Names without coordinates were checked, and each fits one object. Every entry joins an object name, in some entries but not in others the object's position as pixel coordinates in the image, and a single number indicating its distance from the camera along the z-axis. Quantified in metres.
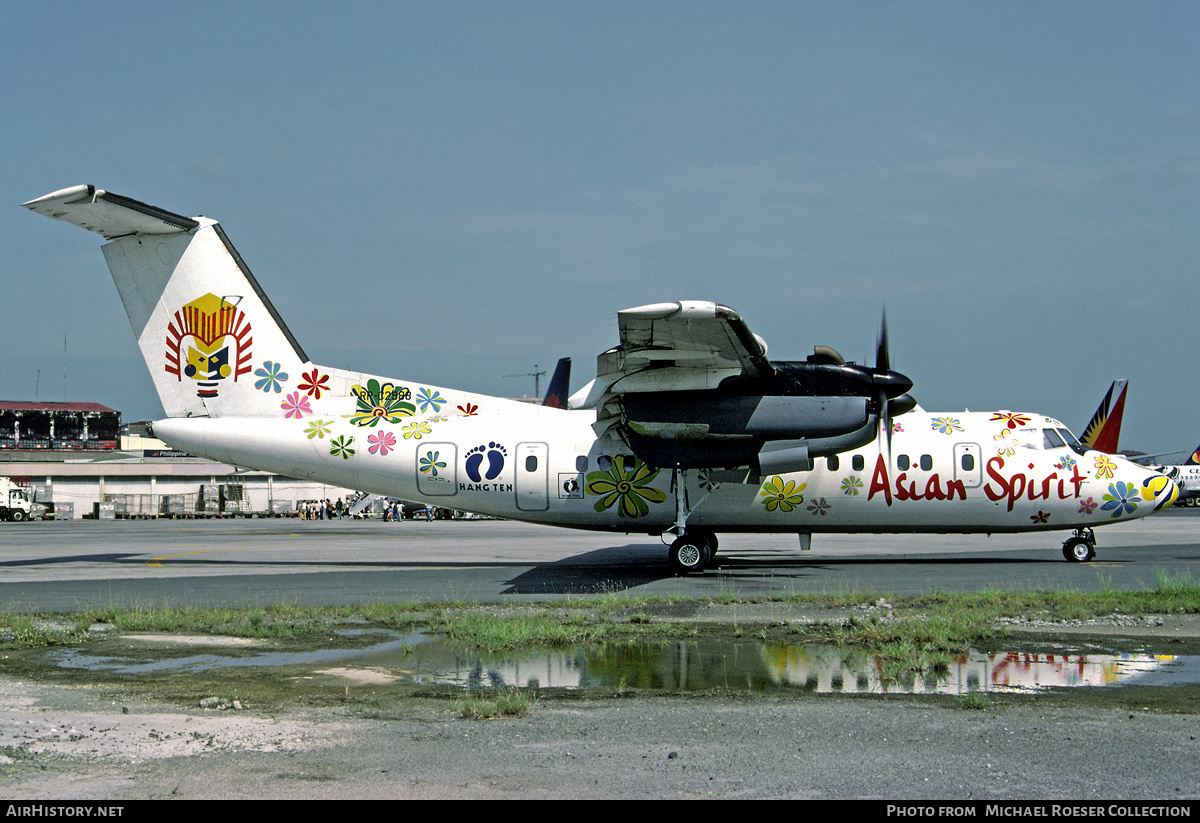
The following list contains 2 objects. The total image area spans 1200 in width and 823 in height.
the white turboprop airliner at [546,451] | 18.80
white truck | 57.78
